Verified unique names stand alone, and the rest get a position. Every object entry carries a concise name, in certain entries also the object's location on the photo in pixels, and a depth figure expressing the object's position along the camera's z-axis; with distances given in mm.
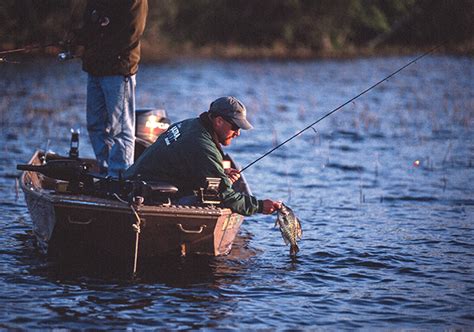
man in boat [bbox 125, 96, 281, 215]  17156
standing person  20422
